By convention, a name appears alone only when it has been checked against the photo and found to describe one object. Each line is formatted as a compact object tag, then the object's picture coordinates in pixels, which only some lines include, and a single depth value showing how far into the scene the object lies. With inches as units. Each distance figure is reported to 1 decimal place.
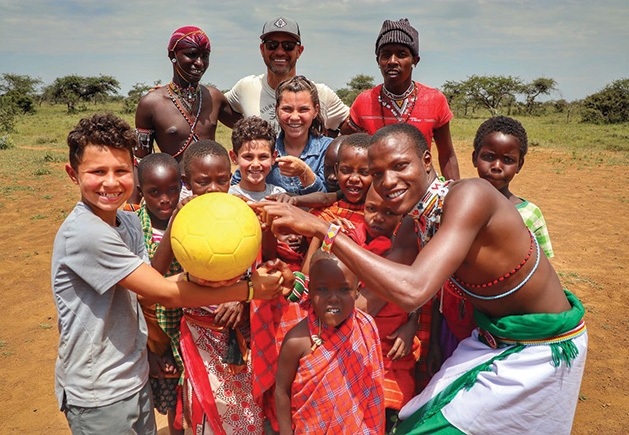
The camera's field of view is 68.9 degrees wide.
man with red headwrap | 160.6
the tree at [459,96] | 1665.8
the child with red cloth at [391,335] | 104.3
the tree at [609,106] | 1139.3
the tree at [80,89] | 1717.5
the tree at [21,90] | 1369.3
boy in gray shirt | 79.0
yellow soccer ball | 73.2
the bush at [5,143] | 738.8
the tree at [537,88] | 1684.3
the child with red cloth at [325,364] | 92.1
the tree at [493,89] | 1635.1
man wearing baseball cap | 158.4
